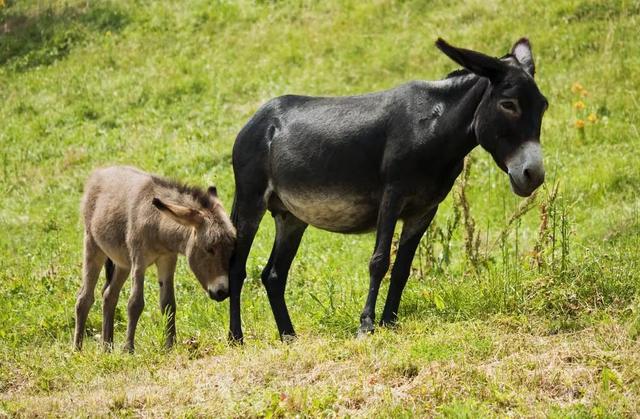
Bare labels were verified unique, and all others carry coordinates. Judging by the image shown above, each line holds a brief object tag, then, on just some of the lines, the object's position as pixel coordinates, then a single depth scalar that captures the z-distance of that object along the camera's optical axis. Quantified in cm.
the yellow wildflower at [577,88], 2935
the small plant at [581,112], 2842
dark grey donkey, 1477
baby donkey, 1739
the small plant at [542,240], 1764
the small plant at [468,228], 1903
